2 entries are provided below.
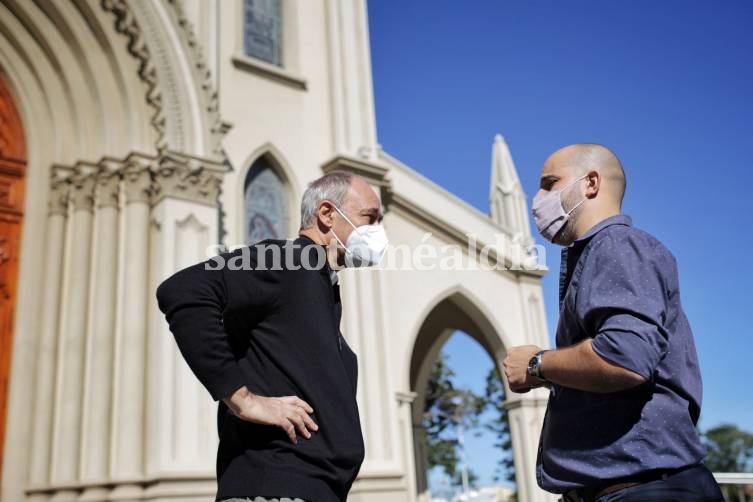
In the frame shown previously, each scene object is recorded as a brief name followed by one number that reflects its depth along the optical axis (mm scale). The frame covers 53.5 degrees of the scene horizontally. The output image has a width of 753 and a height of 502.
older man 2295
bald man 2049
